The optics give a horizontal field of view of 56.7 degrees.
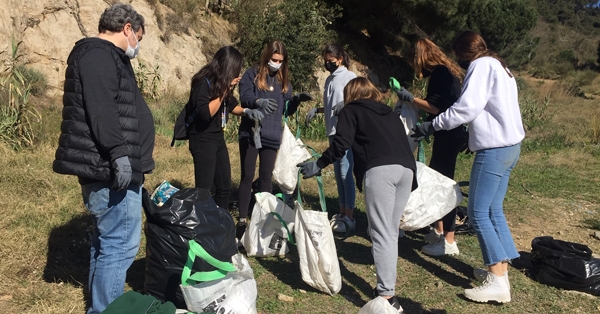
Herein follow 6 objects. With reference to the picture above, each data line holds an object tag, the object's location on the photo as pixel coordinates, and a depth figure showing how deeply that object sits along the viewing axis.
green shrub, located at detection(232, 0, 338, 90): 14.76
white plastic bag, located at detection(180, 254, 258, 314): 3.17
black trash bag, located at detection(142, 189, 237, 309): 3.35
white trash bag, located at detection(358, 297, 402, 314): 3.26
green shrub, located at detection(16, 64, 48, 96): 9.85
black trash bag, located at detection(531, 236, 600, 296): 4.17
